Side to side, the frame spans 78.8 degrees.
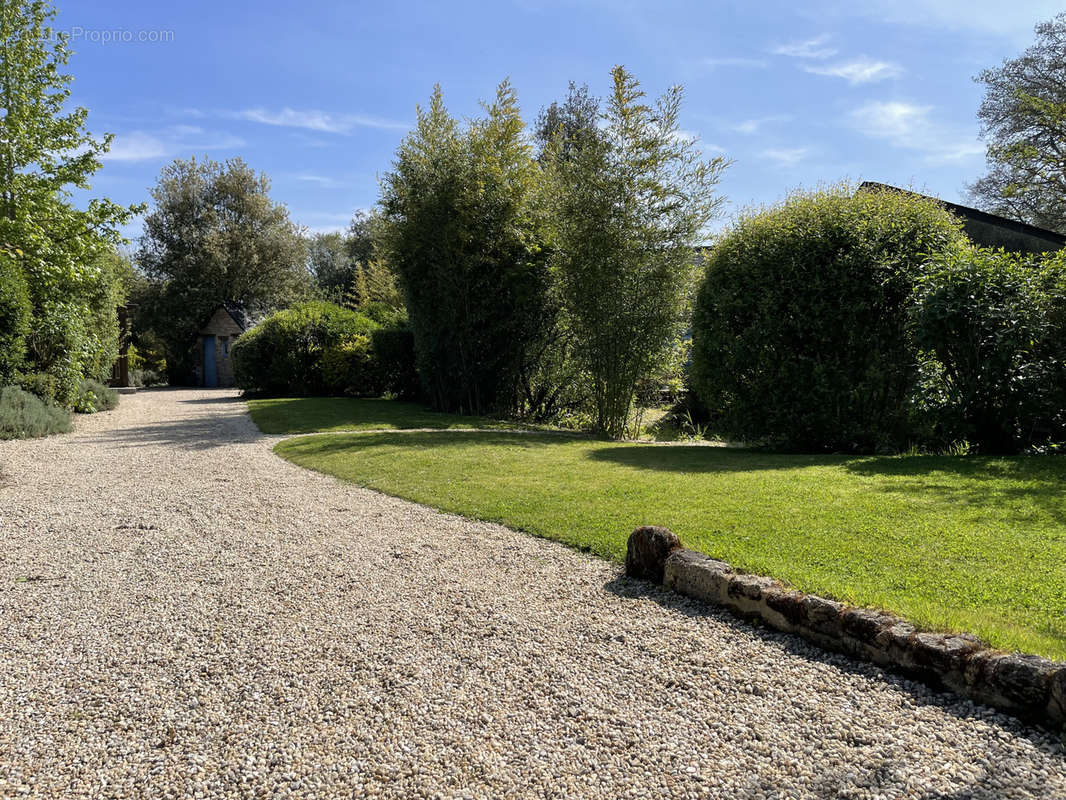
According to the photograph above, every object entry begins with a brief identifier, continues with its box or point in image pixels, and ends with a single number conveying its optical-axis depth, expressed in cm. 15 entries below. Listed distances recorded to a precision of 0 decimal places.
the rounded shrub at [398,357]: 1709
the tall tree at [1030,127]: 2300
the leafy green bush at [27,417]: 1030
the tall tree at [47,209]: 1213
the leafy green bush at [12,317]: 1097
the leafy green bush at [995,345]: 734
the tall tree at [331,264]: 4120
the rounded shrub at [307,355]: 1903
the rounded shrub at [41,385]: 1168
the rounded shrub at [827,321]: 839
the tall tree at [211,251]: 3250
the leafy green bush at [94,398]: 1411
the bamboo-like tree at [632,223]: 1083
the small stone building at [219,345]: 3118
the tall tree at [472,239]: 1309
